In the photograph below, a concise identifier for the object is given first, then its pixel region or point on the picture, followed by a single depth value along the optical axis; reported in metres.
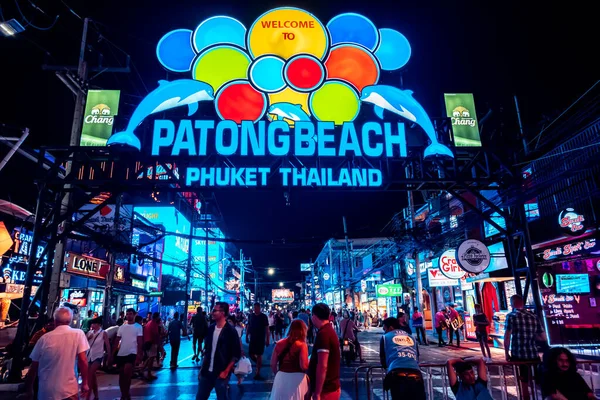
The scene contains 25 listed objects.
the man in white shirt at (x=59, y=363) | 5.33
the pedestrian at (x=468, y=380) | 5.19
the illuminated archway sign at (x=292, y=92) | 12.23
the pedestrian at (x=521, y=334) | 7.75
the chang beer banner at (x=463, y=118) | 13.11
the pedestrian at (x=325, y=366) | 4.94
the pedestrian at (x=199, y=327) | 16.05
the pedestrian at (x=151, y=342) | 12.26
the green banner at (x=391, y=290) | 30.82
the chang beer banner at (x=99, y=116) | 12.84
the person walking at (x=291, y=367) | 4.95
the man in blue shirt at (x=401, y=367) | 5.28
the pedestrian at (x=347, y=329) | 14.60
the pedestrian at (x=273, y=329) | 26.79
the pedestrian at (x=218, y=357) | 6.33
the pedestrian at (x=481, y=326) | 14.67
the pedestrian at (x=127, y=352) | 8.70
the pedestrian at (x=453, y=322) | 20.25
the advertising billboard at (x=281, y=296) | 84.94
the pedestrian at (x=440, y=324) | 20.09
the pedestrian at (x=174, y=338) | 14.70
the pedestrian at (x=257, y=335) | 12.73
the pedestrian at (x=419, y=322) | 20.87
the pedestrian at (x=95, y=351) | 8.55
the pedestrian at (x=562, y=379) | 5.24
